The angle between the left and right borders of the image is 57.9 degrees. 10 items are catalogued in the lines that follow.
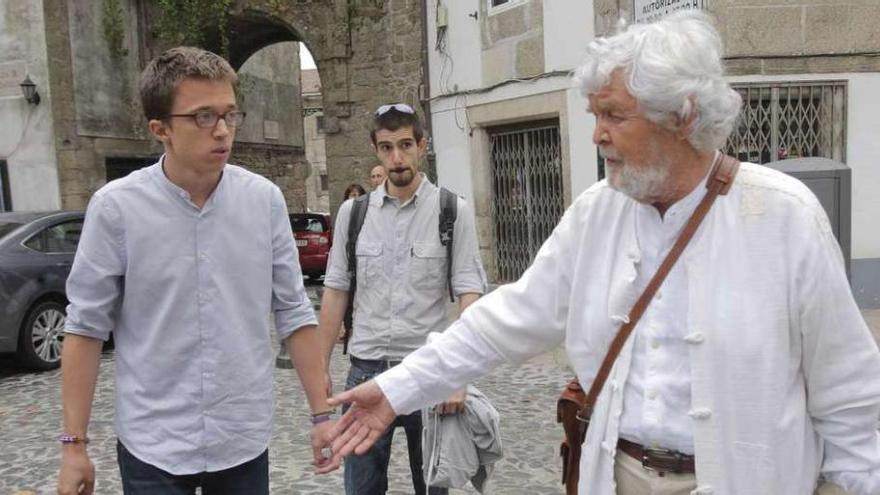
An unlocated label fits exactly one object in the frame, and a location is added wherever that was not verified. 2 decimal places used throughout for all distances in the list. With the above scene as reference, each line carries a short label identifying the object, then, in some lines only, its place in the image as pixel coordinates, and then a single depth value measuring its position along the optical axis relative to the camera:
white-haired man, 1.71
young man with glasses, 2.24
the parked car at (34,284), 7.52
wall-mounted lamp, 14.84
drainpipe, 12.28
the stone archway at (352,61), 13.45
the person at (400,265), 3.22
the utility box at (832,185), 5.67
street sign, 5.70
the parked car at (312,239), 16.11
